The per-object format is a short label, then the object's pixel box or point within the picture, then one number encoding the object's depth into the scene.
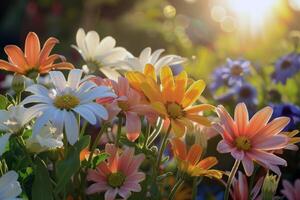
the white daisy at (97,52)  0.55
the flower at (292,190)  0.55
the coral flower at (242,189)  0.49
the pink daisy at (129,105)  0.45
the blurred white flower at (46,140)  0.42
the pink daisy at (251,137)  0.44
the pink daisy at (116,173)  0.46
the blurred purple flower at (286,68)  0.88
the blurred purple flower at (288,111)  0.71
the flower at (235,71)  0.84
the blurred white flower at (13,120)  0.42
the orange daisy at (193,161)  0.46
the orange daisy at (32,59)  0.49
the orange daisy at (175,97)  0.44
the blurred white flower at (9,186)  0.40
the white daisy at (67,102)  0.41
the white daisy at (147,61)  0.51
